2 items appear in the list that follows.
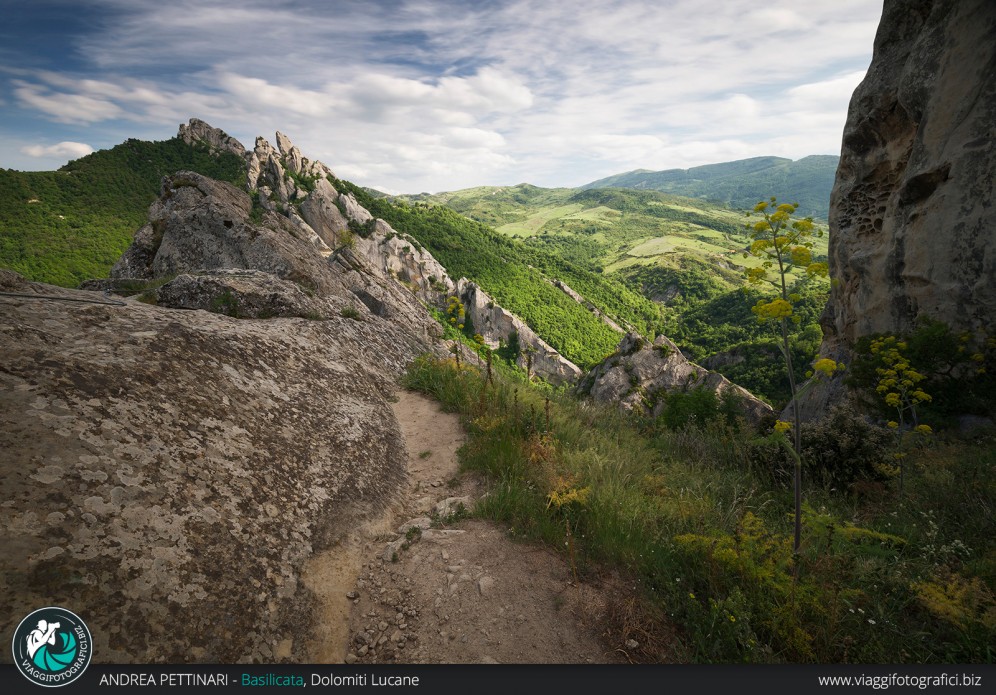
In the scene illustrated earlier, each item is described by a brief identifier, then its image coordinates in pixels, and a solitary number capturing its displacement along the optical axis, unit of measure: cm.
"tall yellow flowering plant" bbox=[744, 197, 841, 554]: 327
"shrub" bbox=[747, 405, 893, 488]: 651
